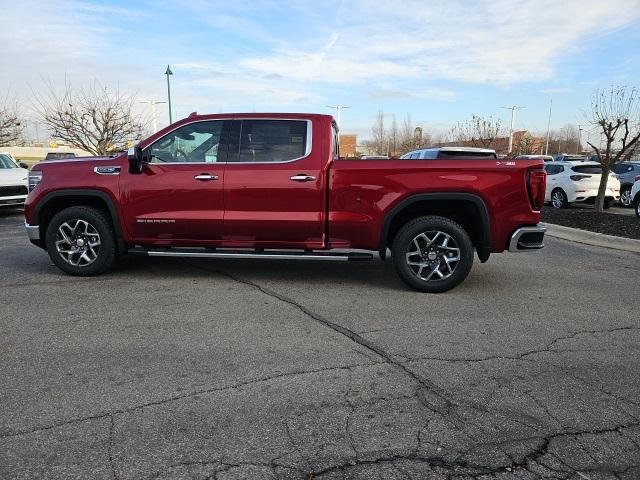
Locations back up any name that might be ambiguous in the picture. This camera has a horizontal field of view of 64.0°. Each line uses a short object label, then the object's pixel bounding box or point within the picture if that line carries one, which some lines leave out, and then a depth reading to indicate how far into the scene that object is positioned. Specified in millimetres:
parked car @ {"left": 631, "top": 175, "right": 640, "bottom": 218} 13172
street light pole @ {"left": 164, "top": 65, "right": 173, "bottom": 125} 24594
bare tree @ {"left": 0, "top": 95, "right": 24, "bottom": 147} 33688
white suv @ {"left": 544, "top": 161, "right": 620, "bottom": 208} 15477
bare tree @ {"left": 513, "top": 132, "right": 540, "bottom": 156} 47772
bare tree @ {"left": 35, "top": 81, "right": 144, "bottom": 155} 26738
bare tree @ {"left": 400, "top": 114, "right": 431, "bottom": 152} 55344
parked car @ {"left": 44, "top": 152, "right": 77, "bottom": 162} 22231
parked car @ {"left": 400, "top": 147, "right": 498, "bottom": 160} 9750
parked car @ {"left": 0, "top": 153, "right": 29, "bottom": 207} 12695
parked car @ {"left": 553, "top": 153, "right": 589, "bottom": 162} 27280
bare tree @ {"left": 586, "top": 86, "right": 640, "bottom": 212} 12266
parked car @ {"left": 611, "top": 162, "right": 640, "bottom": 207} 16820
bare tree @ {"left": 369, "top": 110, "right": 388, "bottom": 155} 65062
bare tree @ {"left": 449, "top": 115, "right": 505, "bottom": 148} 30877
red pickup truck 5559
